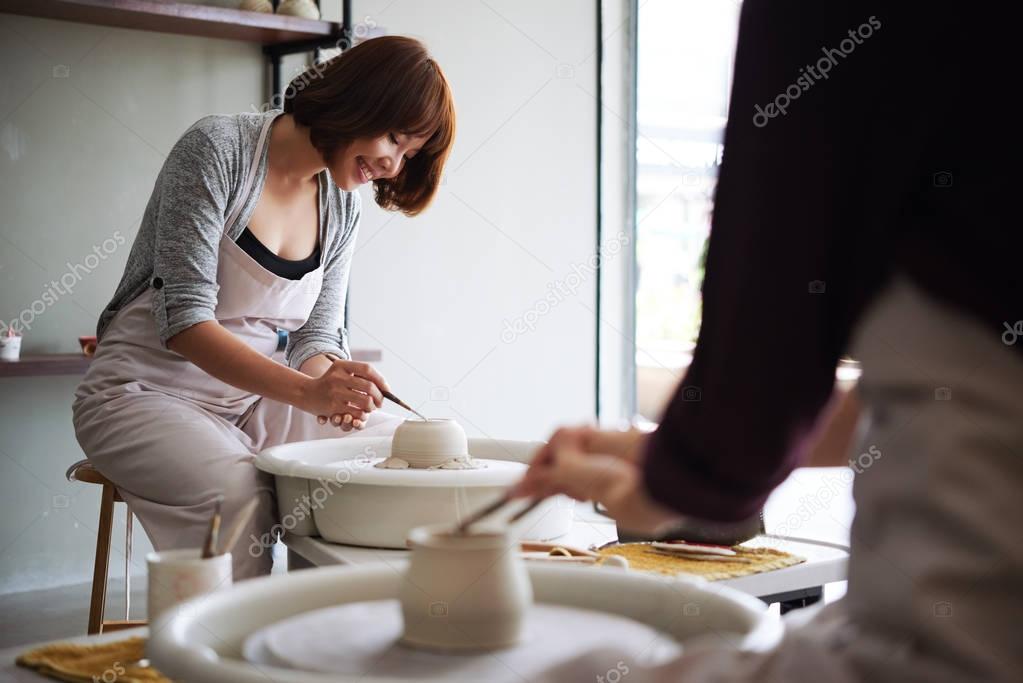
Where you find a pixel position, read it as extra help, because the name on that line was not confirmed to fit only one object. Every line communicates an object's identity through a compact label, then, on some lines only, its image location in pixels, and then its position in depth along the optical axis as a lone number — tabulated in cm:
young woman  170
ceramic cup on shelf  277
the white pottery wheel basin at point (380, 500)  141
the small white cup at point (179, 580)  92
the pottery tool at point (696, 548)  150
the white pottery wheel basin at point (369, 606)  68
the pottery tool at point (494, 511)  74
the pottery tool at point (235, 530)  89
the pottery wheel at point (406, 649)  72
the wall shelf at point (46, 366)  266
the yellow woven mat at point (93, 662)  100
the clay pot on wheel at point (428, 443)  155
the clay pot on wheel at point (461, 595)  76
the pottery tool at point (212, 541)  94
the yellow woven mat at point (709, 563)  141
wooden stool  197
